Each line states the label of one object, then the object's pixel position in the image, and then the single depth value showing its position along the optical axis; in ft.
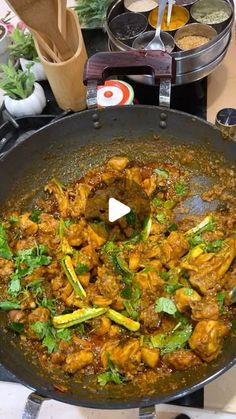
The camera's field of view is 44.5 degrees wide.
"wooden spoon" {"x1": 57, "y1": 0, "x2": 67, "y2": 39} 1.35
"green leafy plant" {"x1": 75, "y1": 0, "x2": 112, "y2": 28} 1.75
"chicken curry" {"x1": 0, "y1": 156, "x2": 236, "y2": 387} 1.05
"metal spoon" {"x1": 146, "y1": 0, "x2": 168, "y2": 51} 1.50
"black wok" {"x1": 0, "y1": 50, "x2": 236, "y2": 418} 1.25
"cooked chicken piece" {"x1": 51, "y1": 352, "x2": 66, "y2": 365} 1.09
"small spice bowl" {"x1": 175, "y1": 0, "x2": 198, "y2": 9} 1.60
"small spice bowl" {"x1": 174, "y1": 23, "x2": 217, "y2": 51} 1.53
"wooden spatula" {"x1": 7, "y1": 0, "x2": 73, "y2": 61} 1.26
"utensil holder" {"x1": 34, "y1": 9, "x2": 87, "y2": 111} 1.46
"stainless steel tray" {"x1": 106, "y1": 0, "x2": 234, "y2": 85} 1.43
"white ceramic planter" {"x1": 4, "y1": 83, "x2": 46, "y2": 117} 1.57
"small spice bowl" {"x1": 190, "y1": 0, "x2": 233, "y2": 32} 1.58
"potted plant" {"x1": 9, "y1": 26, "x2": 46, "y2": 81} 1.66
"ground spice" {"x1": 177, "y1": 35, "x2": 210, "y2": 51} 1.52
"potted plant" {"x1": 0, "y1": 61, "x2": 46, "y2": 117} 1.55
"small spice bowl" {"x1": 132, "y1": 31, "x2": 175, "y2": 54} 1.53
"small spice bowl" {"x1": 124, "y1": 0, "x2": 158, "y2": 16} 1.62
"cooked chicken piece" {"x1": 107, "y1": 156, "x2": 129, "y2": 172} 1.37
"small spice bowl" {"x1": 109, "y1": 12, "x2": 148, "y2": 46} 1.58
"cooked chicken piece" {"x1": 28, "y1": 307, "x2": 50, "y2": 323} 1.13
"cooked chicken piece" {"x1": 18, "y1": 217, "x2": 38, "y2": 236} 1.28
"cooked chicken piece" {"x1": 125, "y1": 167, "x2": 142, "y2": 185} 1.35
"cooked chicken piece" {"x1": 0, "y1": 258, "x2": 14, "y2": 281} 1.20
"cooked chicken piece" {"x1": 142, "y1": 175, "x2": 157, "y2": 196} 1.33
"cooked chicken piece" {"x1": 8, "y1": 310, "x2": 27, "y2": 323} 1.13
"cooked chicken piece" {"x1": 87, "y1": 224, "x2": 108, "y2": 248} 1.26
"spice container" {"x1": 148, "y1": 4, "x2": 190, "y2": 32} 1.59
